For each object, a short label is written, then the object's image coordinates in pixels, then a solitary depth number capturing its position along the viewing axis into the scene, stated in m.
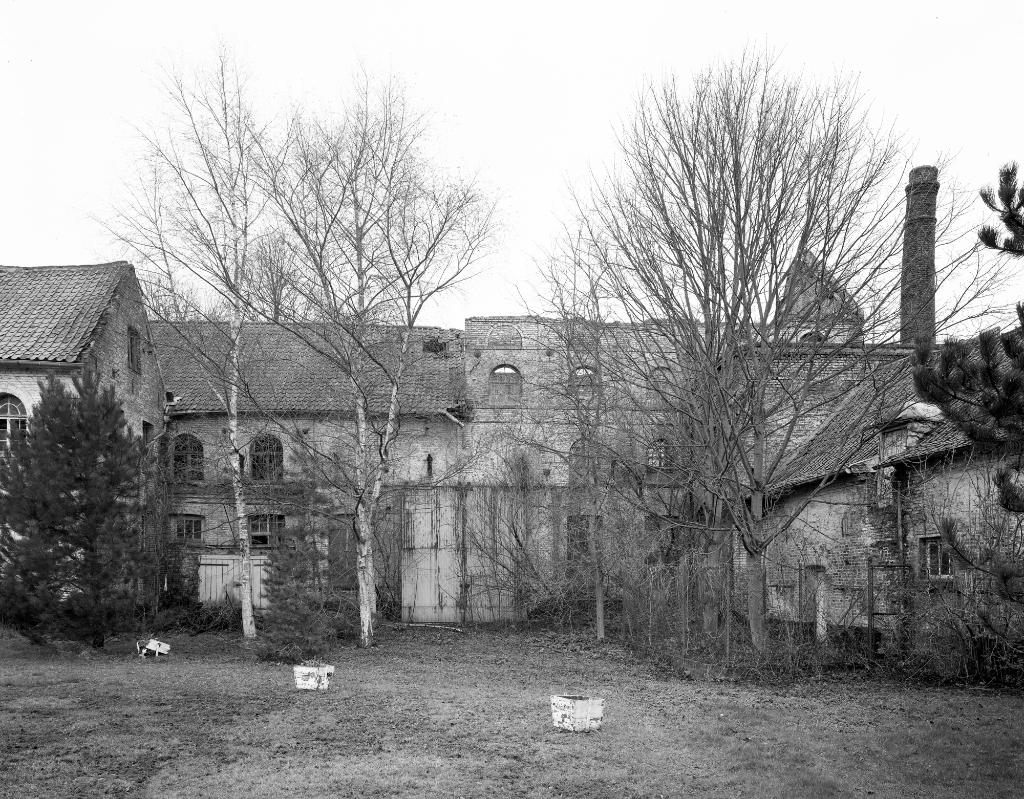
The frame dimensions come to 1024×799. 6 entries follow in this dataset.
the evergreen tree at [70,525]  16.33
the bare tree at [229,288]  18.66
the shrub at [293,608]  16.11
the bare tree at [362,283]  18.61
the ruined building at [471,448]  15.41
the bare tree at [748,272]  13.52
